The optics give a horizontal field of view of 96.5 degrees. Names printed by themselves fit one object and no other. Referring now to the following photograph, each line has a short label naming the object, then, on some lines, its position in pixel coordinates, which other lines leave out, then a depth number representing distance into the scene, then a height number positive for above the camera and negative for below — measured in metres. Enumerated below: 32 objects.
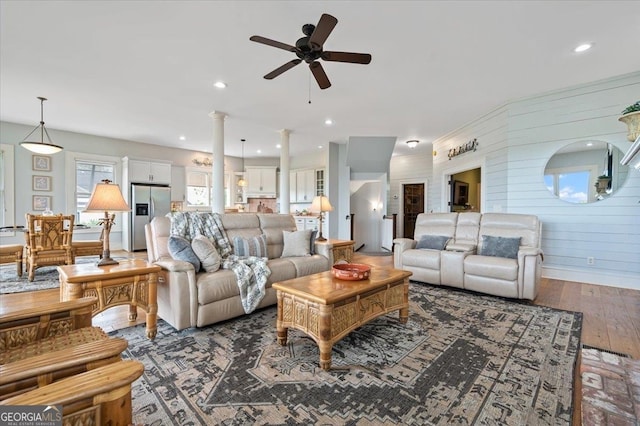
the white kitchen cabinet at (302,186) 8.36 +0.67
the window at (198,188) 8.34 +0.57
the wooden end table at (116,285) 2.09 -0.62
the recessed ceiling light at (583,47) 3.07 +1.78
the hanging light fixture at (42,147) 4.52 +0.96
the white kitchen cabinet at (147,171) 6.89 +0.89
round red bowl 2.44 -0.56
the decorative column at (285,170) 6.21 +0.82
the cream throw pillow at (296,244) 3.81 -0.49
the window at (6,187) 5.54 +0.35
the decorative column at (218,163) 5.14 +0.79
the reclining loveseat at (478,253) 3.34 -0.59
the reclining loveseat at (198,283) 2.50 -0.73
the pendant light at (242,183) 8.16 +0.70
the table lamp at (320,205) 4.64 +0.05
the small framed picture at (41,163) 5.87 +0.87
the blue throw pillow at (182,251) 2.69 -0.43
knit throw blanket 2.82 -0.59
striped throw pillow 3.43 -0.48
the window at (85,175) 6.32 +0.71
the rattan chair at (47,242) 4.13 -0.55
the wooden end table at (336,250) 3.93 -0.60
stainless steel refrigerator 6.89 -0.02
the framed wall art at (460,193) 7.27 +0.45
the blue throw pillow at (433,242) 4.26 -0.50
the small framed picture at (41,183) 5.87 +0.46
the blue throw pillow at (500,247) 3.64 -0.48
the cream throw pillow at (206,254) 2.80 -0.47
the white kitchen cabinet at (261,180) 9.03 +0.86
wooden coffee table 1.97 -0.74
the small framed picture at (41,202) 5.88 +0.06
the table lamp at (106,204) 2.45 +0.02
